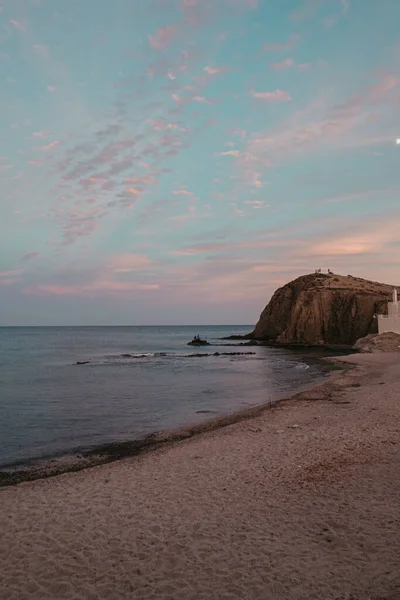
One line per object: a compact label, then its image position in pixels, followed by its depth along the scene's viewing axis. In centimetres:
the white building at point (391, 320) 5764
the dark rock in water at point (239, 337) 11614
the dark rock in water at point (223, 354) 6719
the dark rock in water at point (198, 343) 10400
